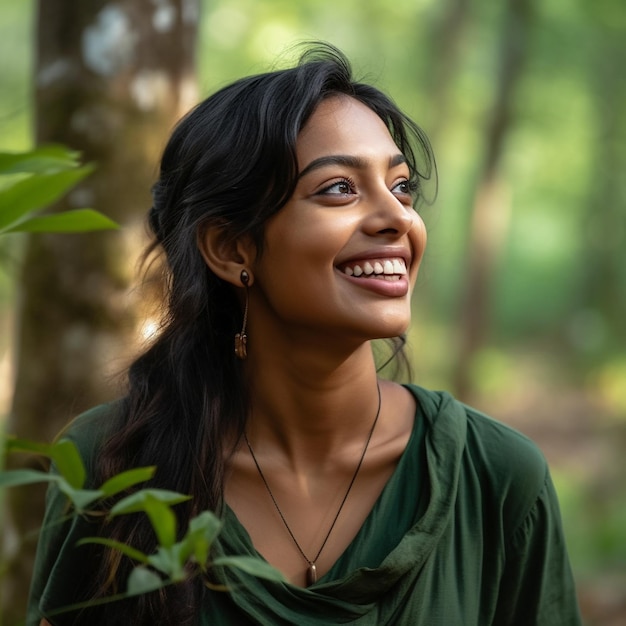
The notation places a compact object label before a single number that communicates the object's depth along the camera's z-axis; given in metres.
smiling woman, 2.20
